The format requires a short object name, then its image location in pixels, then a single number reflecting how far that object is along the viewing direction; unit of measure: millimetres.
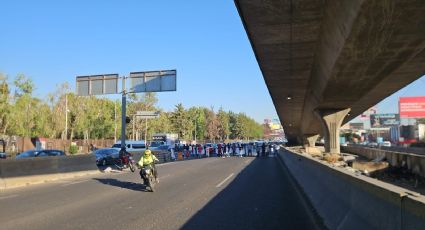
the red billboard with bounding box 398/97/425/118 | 92500
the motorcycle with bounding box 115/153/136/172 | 29222
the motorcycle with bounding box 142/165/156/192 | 16188
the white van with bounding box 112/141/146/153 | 48575
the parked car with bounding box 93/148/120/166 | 36178
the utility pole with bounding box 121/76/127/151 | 33781
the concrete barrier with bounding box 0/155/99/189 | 18706
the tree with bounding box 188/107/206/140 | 156875
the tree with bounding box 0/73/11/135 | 62562
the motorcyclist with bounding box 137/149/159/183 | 17097
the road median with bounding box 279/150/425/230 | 5039
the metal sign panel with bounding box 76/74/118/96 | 36719
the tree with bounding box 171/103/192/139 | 138125
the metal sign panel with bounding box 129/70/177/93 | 37062
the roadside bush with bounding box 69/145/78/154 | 62125
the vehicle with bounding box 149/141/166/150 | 58647
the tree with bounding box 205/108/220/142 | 163750
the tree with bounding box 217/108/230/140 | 170250
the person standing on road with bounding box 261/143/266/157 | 54969
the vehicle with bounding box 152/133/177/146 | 85112
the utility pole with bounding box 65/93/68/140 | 76000
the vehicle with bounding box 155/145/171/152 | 56450
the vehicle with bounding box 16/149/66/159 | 28109
